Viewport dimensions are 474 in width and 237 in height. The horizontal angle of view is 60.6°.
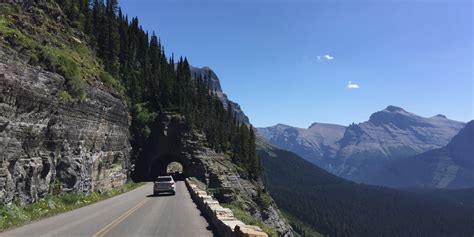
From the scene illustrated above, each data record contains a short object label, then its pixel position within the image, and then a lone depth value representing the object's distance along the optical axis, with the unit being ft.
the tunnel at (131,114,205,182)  259.60
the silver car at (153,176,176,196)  127.65
